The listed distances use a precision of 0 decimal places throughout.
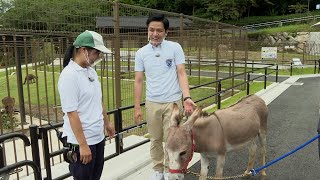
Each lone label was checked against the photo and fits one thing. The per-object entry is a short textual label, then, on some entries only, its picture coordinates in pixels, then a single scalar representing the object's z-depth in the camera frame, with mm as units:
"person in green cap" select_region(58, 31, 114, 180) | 2533
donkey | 2811
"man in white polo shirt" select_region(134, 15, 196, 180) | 3564
